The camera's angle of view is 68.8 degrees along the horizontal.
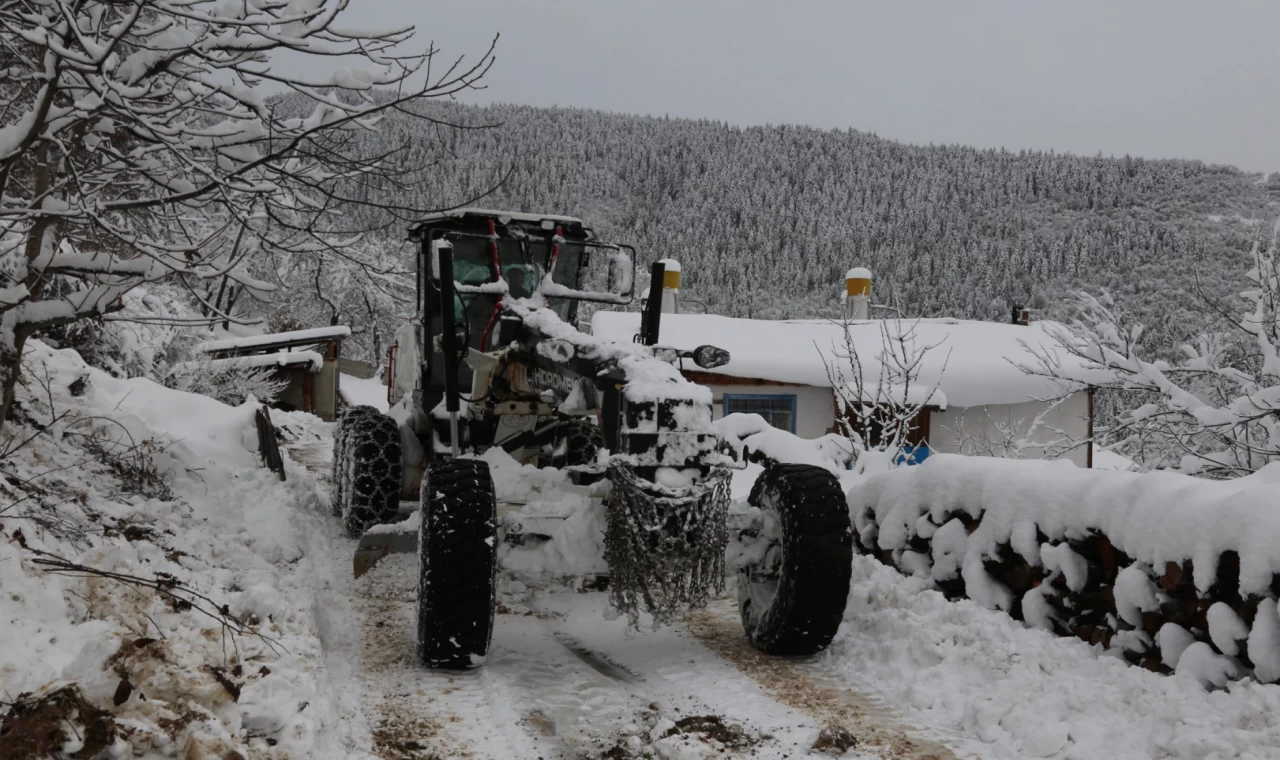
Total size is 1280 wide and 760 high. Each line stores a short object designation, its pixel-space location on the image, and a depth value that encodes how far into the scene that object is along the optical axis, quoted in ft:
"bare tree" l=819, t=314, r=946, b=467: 33.96
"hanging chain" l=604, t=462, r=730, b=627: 14.87
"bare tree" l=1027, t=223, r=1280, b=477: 23.71
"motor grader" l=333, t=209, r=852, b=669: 14.98
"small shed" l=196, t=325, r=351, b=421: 76.79
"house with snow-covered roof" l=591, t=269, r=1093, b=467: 55.42
